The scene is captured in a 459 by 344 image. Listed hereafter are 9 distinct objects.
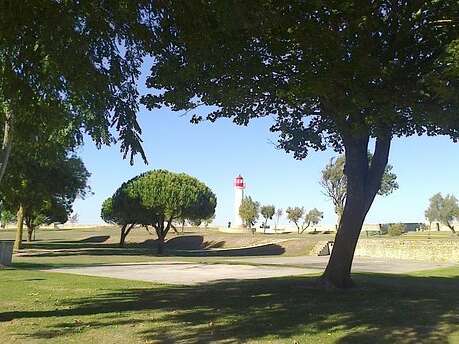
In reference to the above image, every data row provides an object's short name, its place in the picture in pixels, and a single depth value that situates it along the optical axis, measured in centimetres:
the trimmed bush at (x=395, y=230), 5341
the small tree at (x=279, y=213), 8845
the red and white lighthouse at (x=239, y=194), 8038
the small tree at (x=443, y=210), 7631
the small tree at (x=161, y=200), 4425
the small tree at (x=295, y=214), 8306
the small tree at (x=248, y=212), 7746
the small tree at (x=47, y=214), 4302
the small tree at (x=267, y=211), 8706
